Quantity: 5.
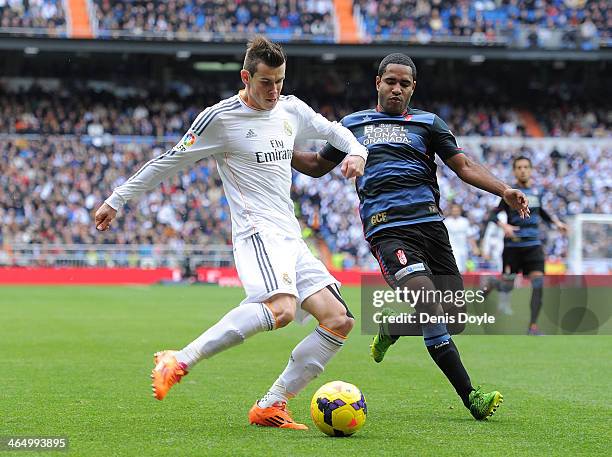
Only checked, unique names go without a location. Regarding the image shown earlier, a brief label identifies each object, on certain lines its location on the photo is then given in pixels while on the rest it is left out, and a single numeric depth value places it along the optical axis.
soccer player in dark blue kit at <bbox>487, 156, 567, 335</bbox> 27.82
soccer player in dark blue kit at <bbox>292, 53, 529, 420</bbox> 14.33
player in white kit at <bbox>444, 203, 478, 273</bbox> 42.97
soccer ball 12.24
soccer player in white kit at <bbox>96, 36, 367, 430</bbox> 12.35
